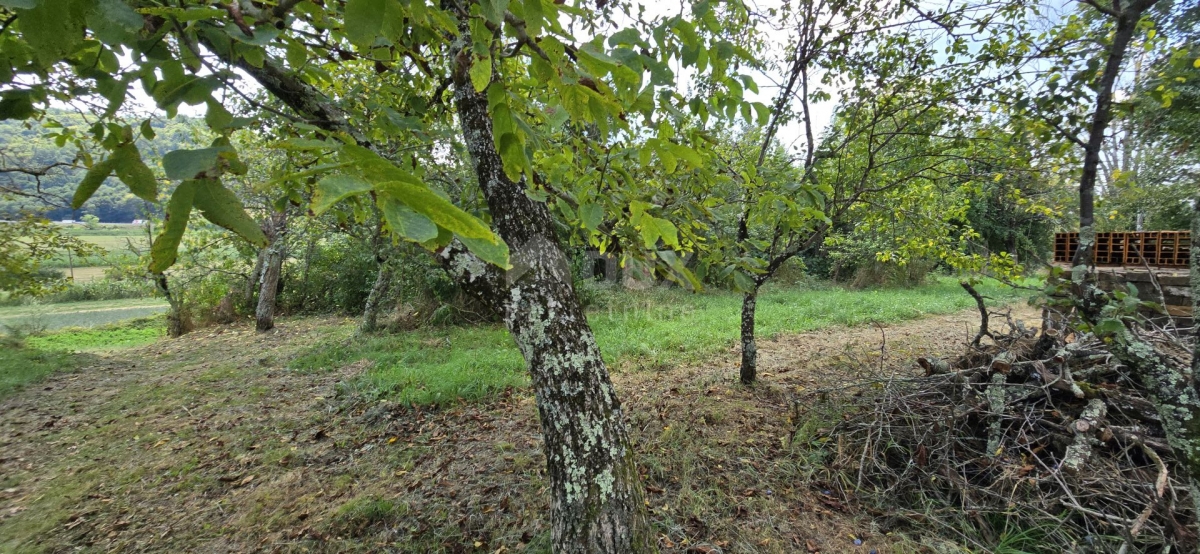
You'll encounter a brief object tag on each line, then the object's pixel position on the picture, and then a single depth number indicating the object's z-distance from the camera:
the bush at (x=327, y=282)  10.78
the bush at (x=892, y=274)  13.21
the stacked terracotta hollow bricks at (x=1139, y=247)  4.69
